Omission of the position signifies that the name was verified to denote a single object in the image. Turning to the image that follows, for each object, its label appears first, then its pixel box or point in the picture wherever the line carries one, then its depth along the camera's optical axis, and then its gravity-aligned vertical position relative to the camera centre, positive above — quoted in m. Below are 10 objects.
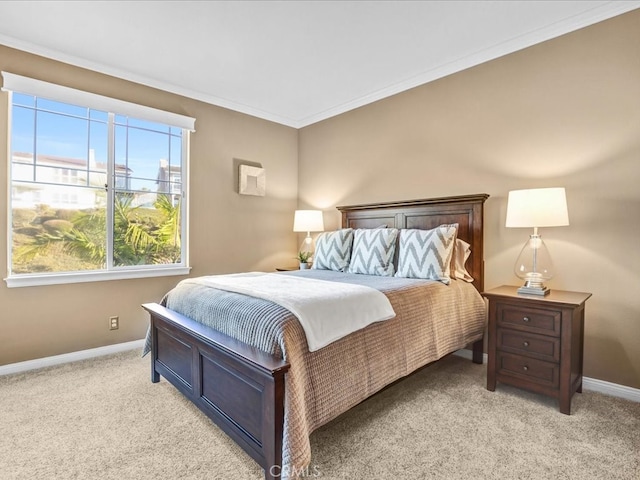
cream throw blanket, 1.68 -0.38
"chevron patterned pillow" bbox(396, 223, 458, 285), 2.70 -0.15
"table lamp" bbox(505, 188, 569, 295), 2.26 +0.13
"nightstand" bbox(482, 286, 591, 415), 2.12 -0.69
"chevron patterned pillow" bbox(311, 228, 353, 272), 3.38 -0.18
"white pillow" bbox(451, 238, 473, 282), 2.98 -0.18
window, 2.84 +0.39
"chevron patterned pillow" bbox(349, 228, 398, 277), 3.03 -0.17
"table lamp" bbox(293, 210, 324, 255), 4.14 +0.14
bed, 1.45 -0.71
